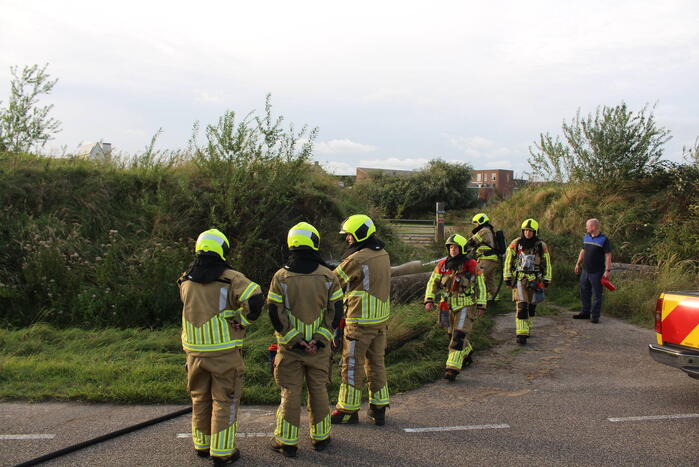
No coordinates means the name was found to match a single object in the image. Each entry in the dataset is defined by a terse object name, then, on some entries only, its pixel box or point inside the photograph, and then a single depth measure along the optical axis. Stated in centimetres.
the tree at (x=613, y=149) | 1564
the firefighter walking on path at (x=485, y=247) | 1002
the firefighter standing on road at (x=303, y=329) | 458
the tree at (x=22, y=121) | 1170
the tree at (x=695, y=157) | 1494
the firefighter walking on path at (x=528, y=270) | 830
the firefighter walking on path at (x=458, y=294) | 655
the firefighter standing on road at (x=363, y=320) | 521
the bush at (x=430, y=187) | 2595
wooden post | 1539
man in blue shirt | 949
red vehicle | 536
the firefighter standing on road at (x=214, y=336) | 425
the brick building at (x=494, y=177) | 6650
